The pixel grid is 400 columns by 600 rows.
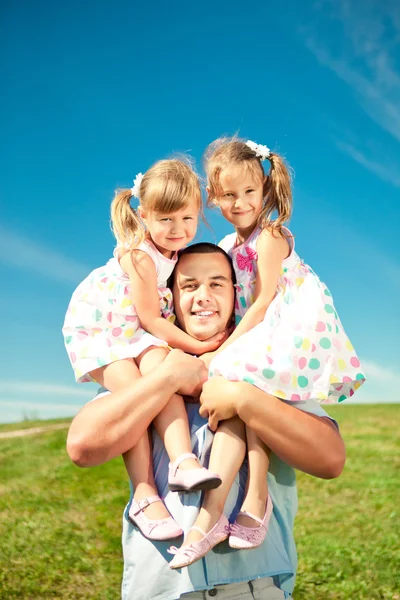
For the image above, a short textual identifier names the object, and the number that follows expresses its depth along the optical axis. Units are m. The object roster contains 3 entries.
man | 3.11
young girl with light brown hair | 3.04
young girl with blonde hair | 3.50
